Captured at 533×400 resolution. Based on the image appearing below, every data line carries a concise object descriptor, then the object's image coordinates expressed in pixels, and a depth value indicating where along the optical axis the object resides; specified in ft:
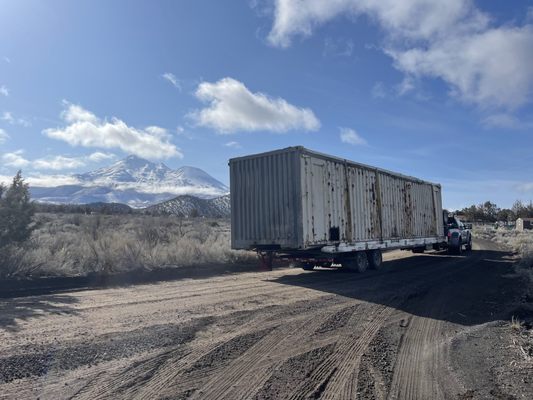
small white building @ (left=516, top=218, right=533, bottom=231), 261.03
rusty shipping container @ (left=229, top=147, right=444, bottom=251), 42.32
